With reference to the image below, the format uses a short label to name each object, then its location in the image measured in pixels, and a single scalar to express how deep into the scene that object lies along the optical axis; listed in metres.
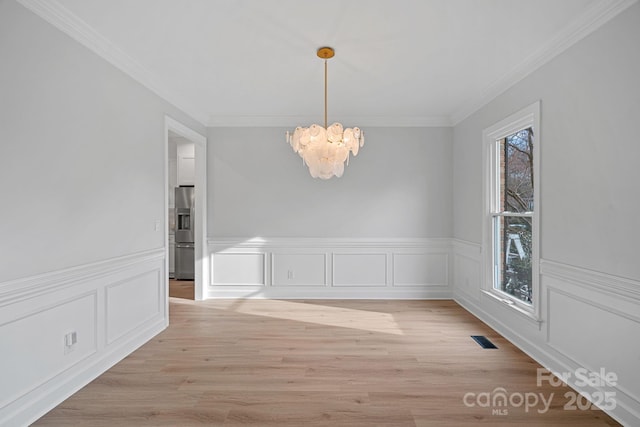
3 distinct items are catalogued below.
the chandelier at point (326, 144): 3.03
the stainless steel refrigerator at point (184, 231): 6.55
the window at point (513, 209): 3.02
